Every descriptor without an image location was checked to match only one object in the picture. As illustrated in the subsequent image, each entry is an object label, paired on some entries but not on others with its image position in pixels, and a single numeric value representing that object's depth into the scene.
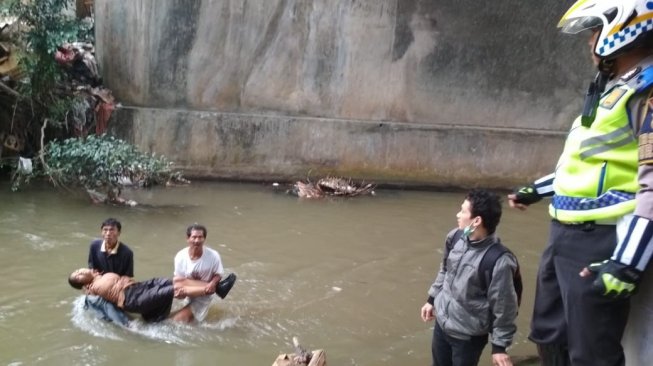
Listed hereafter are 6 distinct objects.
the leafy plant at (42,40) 8.89
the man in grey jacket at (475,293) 3.07
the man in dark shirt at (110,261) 4.91
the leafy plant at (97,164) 8.30
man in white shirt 4.98
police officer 2.07
